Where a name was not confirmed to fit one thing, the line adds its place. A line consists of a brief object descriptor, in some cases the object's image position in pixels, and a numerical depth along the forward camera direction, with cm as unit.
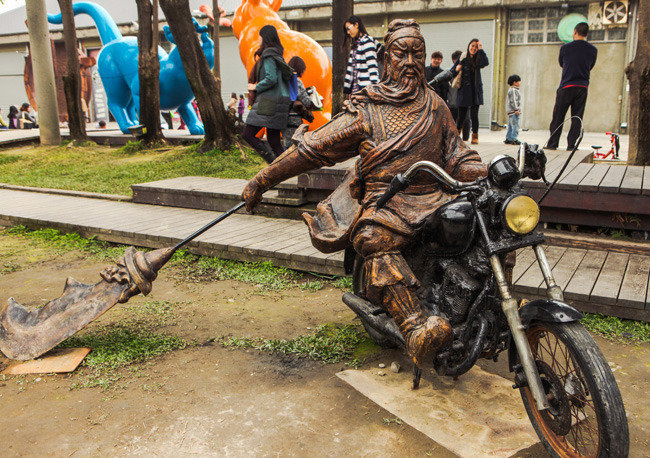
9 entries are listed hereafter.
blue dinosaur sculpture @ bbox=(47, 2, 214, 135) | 1358
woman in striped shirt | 761
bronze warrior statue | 268
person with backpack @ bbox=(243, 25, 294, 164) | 716
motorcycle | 205
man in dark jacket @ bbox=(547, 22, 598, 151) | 801
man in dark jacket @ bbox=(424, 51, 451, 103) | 942
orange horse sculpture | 1123
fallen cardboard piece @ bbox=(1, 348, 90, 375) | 334
